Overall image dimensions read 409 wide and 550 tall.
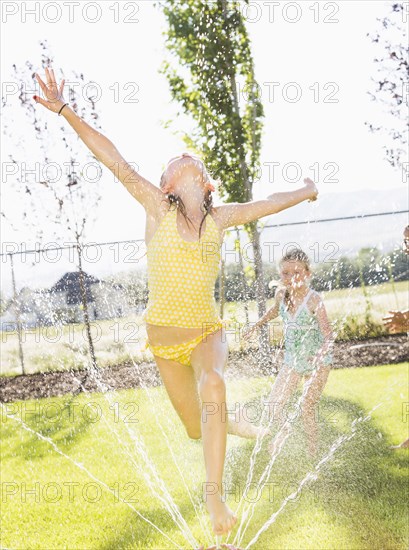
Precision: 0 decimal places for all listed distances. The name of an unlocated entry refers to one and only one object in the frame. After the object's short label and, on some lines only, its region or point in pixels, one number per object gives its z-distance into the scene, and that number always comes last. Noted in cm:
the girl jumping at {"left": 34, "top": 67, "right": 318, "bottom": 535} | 264
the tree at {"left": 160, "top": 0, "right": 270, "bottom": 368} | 859
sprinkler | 260
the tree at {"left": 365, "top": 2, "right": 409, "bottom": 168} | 863
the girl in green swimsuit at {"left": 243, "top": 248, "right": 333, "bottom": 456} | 466
